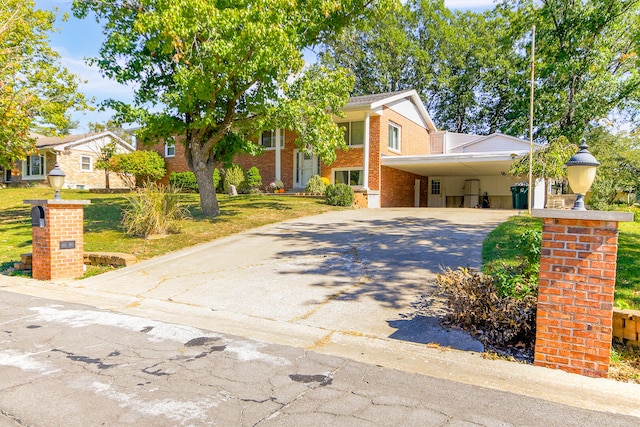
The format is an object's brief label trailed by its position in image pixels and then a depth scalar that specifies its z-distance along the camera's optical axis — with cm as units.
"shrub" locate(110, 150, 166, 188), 2627
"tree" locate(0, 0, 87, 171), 1251
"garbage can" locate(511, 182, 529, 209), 1770
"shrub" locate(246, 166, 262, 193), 2273
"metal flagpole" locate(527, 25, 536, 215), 1409
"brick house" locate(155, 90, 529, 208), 1995
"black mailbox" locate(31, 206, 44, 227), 781
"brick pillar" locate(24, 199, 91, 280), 776
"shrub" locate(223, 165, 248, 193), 2261
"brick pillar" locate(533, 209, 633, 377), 362
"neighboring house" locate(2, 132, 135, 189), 2894
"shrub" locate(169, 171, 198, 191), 2555
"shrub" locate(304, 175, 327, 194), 1984
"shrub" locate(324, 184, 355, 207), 1748
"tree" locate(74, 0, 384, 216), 1005
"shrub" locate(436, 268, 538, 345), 435
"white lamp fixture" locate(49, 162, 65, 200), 775
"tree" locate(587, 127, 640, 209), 2067
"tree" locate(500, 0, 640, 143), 2100
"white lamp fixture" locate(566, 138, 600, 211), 395
